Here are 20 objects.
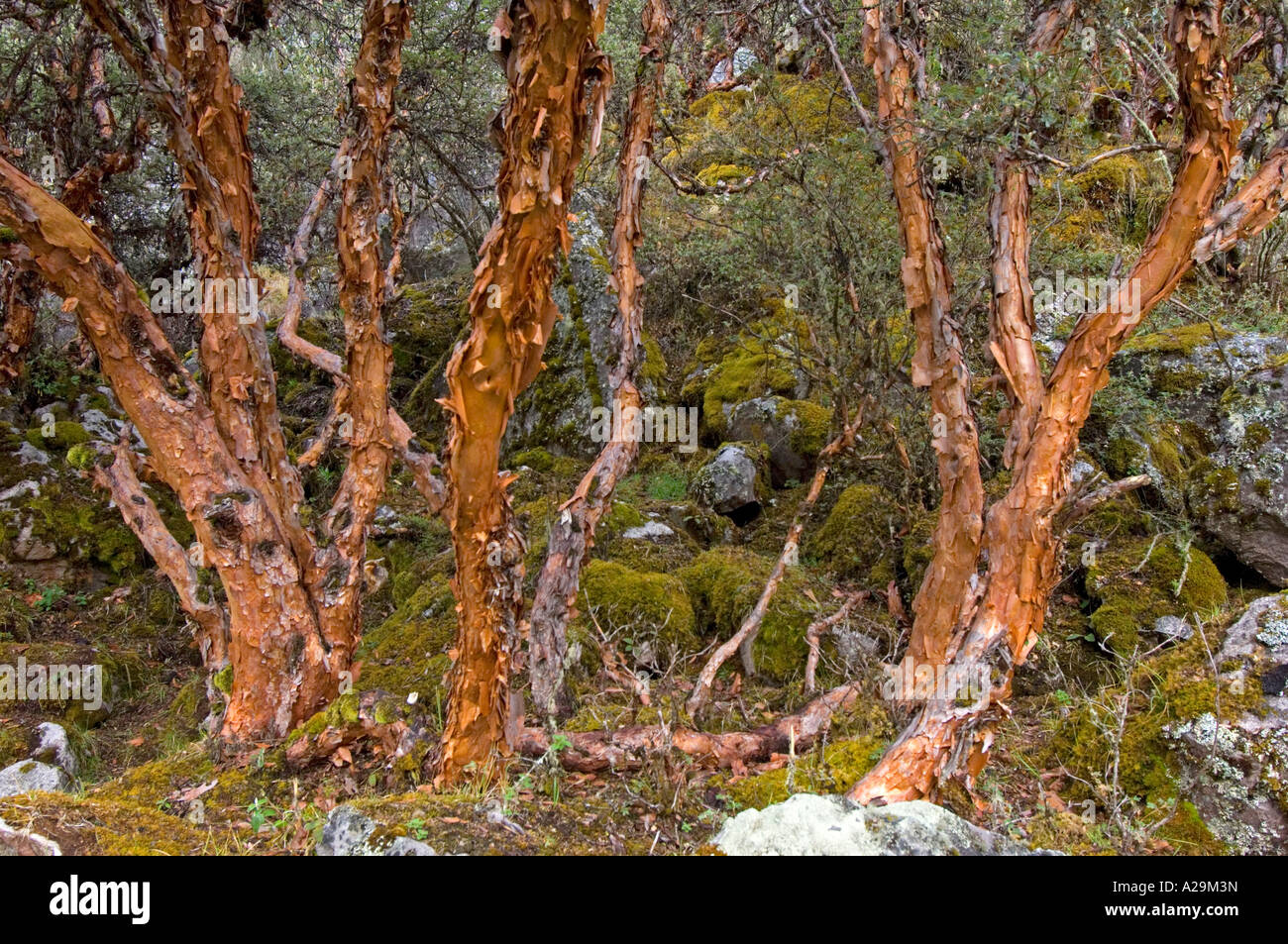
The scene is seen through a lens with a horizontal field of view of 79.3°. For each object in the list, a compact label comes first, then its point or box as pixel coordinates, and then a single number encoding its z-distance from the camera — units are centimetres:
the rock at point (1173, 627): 491
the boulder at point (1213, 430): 535
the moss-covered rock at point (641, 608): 563
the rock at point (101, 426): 859
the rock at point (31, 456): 776
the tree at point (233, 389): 388
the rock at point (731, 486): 764
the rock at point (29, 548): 702
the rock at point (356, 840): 223
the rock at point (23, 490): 731
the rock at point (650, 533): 705
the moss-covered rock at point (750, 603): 564
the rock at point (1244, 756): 306
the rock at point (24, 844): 226
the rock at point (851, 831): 218
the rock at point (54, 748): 482
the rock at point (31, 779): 422
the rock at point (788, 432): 800
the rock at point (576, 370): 876
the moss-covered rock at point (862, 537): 663
